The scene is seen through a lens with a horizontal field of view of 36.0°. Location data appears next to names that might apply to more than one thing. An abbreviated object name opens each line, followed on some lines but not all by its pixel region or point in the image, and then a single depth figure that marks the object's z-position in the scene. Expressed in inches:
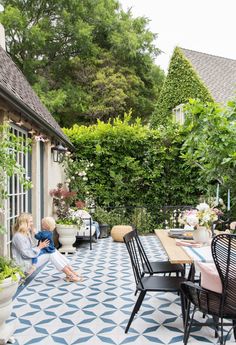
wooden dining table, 125.9
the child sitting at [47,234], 210.7
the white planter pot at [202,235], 156.9
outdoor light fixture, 305.7
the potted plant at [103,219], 361.1
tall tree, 644.1
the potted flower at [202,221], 157.1
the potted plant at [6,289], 116.4
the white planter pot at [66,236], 286.0
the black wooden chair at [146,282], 137.9
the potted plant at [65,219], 286.5
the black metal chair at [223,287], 107.2
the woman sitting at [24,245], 190.2
